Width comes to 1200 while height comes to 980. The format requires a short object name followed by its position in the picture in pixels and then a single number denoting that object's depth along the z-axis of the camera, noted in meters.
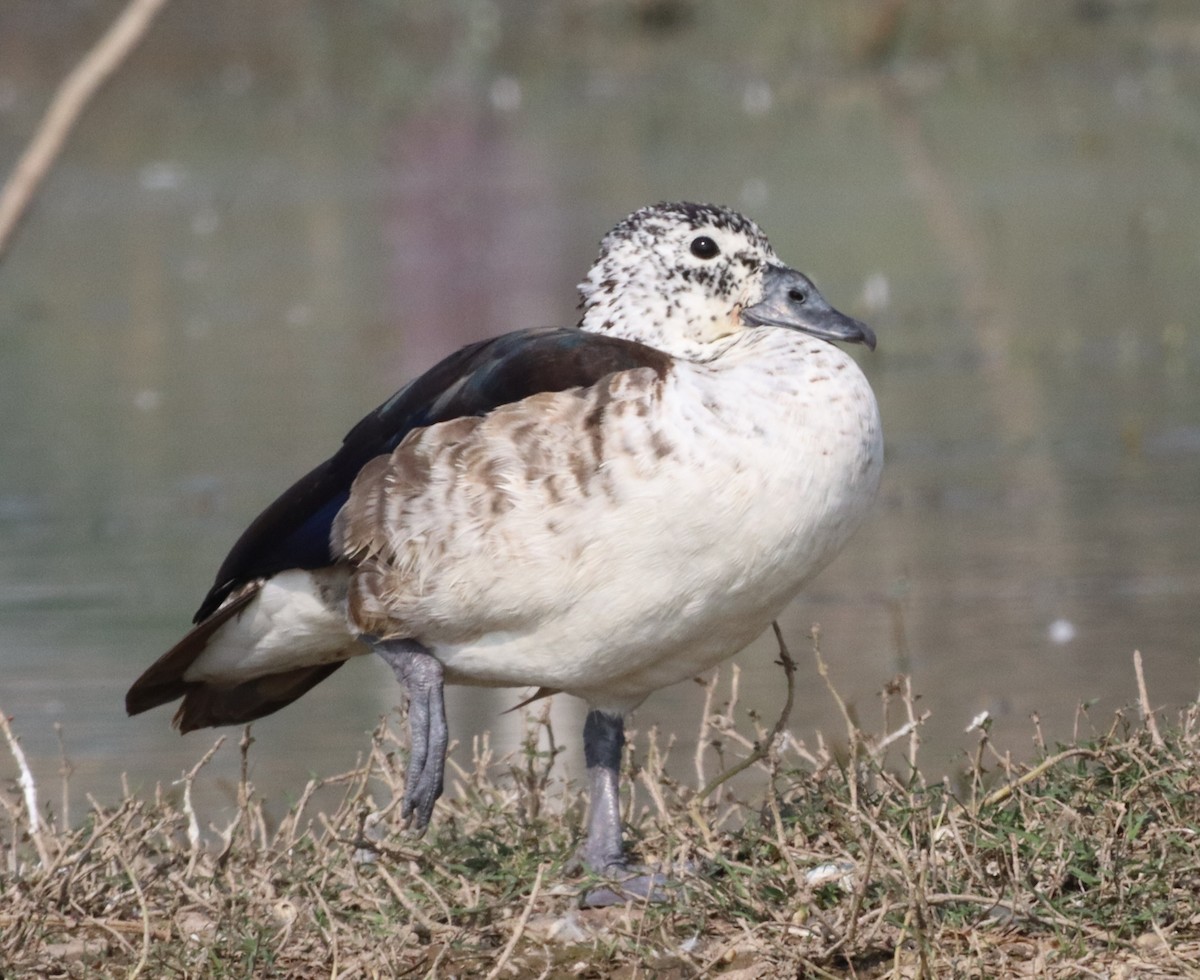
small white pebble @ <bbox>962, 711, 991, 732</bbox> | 8.70
